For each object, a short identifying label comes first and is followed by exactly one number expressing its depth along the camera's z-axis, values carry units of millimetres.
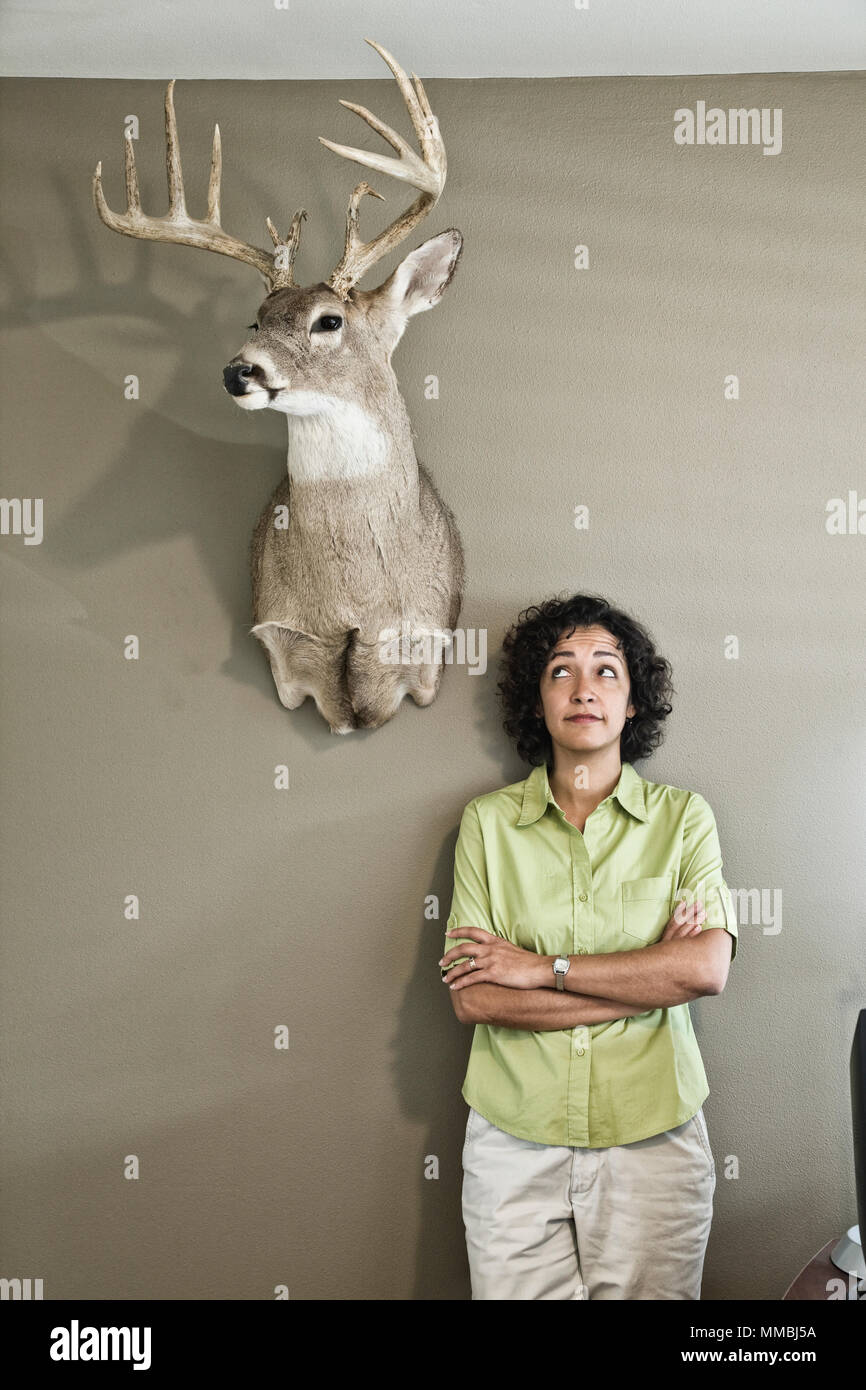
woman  1841
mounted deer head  1876
